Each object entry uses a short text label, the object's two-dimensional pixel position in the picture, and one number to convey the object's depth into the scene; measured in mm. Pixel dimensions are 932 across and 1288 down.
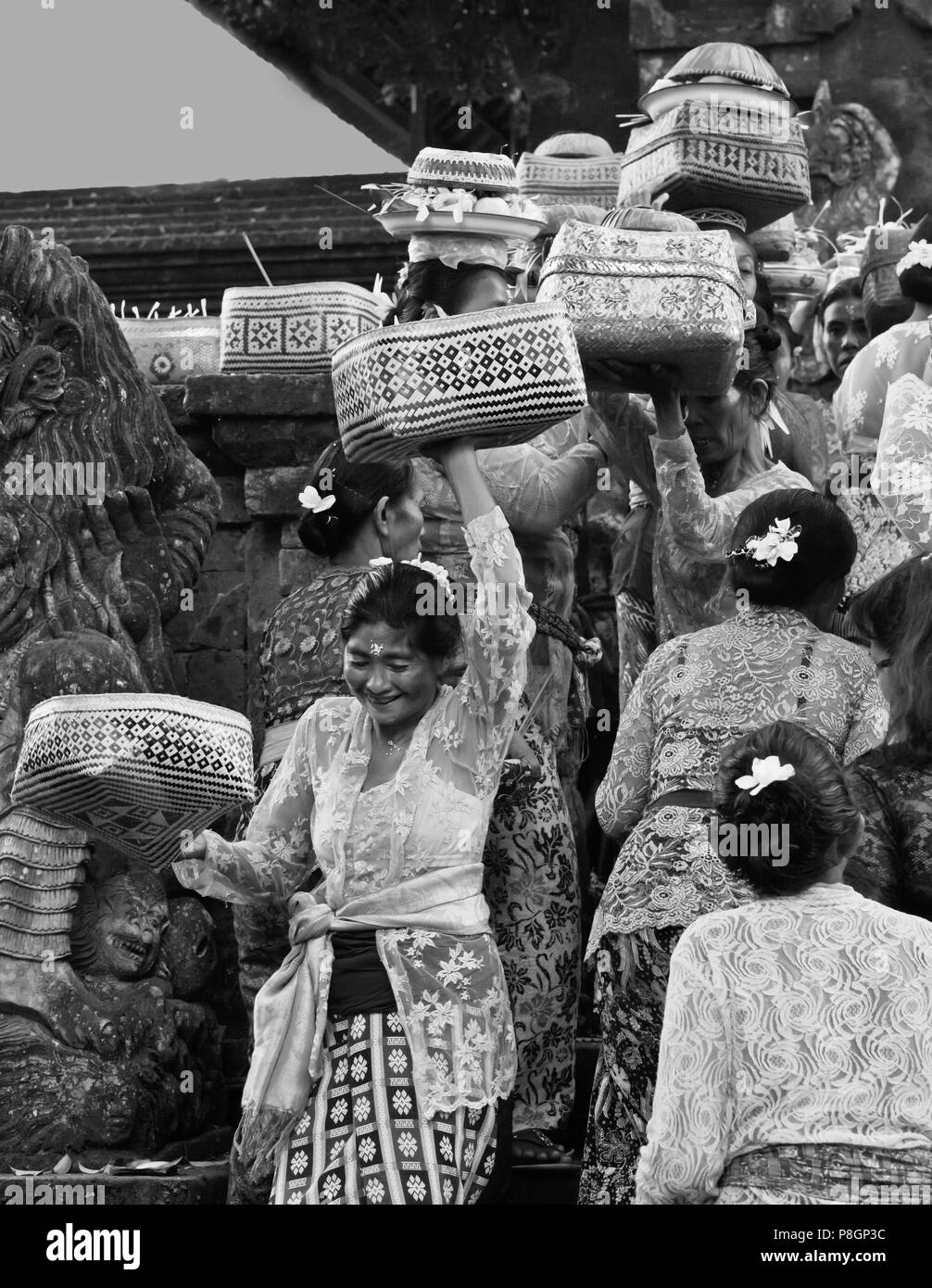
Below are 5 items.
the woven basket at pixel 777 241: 8023
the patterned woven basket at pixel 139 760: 4863
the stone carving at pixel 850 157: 10180
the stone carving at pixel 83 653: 5480
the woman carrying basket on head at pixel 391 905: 4598
